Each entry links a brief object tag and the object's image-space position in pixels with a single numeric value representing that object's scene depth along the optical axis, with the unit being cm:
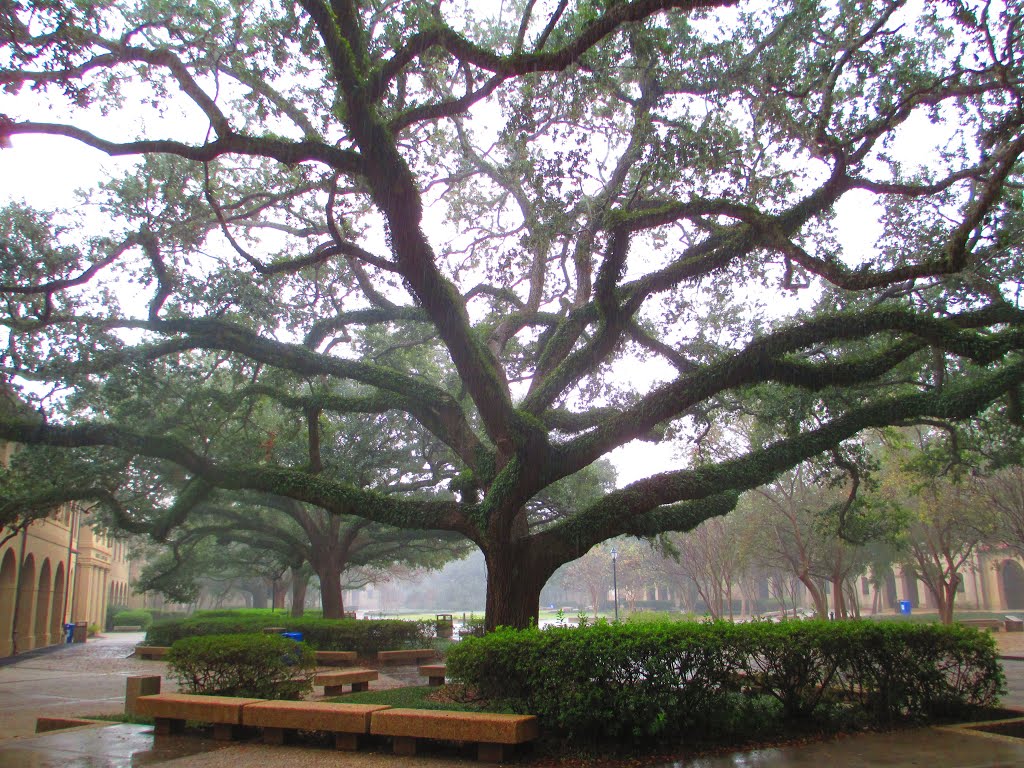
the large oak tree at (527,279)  973
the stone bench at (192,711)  781
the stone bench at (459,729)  634
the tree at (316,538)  2355
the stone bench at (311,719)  713
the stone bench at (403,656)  1816
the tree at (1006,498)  2397
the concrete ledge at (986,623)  2961
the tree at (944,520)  2588
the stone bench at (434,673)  1195
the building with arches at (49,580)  2469
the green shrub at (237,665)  916
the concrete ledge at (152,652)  2186
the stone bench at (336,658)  1784
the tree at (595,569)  5991
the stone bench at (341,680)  1093
